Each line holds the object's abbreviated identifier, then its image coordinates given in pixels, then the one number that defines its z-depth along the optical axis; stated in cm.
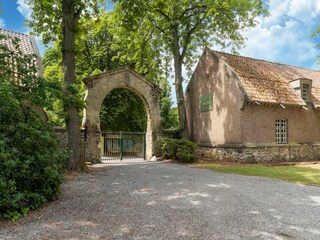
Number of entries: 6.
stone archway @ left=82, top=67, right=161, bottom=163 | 1680
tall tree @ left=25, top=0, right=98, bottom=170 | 1230
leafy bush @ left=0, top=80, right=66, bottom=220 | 578
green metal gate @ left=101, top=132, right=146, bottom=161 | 1981
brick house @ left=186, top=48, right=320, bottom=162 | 1738
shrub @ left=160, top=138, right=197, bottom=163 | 1717
